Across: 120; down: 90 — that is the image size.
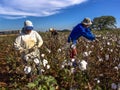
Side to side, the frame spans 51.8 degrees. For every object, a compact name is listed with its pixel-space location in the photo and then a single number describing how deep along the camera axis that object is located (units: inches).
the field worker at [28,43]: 93.4
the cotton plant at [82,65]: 75.4
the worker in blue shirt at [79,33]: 106.7
